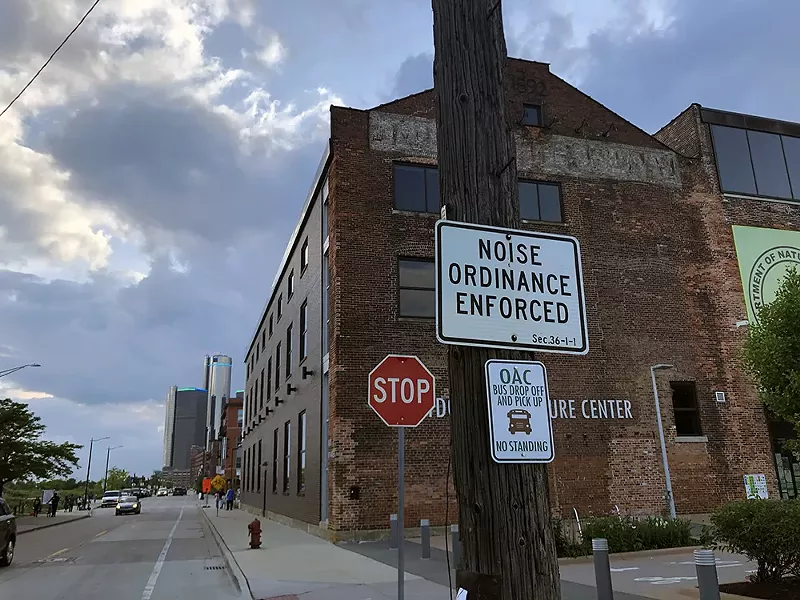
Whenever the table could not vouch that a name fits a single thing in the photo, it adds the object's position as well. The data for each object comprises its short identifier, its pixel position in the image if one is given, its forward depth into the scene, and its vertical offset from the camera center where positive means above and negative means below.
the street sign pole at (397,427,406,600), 6.52 -0.47
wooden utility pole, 2.66 +0.51
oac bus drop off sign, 2.75 +0.25
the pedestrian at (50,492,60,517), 41.94 -1.20
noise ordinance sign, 2.92 +0.83
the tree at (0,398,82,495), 32.31 +1.85
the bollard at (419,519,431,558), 13.49 -1.28
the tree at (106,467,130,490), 126.31 +0.79
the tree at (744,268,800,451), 15.19 +2.61
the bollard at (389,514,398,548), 15.91 -1.36
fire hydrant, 16.91 -1.40
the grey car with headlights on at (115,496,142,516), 45.75 -1.59
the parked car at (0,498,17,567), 14.77 -1.08
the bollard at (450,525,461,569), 10.36 -1.10
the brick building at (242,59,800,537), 18.47 +5.20
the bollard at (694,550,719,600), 5.82 -0.95
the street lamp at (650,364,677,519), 19.13 +0.49
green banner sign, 22.50 +7.05
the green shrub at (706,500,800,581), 7.90 -0.83
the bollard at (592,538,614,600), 7.46 -1.15
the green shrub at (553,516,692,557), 12.43 -1.30
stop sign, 7.61 +0.98
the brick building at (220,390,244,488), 74.94 +5.59
